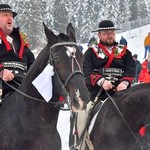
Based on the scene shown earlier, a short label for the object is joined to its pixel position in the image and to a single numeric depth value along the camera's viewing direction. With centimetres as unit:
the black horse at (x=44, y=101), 705
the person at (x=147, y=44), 4423
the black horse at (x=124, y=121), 863
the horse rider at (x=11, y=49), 906
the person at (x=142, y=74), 1843
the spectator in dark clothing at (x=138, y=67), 2928
